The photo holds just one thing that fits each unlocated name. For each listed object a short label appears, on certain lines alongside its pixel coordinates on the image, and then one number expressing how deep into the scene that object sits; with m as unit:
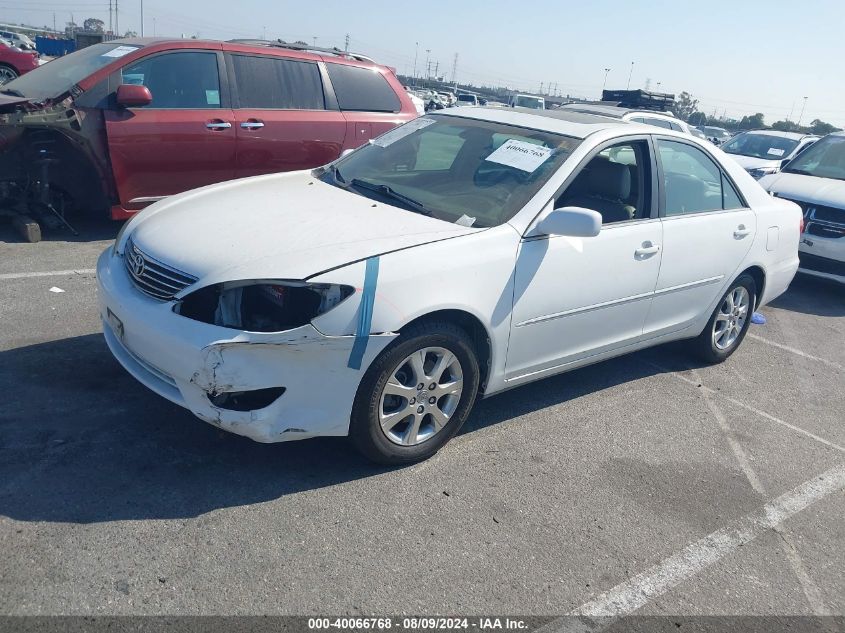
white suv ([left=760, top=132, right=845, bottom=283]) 7.82
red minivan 6.21
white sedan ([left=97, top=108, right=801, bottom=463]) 3.06
